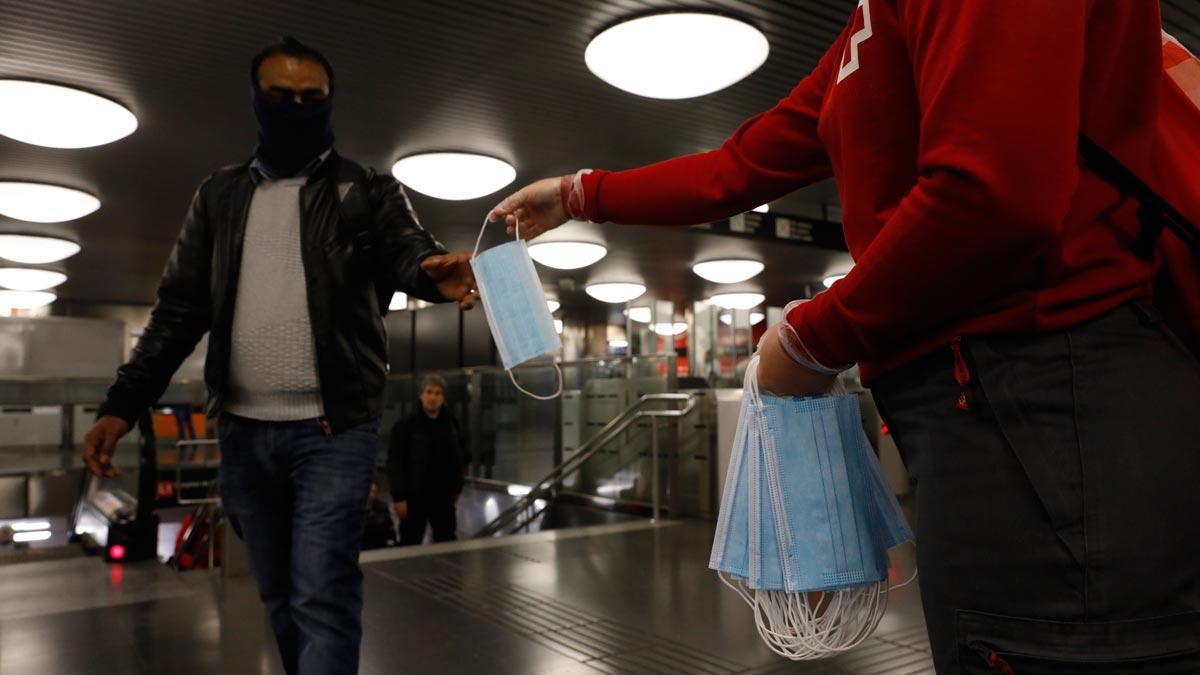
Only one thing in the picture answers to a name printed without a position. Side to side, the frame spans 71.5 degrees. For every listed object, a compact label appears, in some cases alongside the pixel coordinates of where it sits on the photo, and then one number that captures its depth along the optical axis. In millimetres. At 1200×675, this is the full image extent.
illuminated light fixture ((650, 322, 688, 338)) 16188
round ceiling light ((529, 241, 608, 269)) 10422
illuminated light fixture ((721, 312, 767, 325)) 16188
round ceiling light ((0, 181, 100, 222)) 8250
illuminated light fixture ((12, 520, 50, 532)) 10250
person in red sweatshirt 671
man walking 1870
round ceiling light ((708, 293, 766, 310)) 16014
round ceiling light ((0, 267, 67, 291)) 12438
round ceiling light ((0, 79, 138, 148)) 5926
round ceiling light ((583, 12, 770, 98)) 5070
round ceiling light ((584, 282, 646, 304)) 14789
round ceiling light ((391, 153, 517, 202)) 7512
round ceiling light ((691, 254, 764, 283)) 11969
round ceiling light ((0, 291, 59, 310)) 15773
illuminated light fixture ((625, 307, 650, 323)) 16906
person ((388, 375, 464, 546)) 7438
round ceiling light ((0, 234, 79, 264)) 10688
